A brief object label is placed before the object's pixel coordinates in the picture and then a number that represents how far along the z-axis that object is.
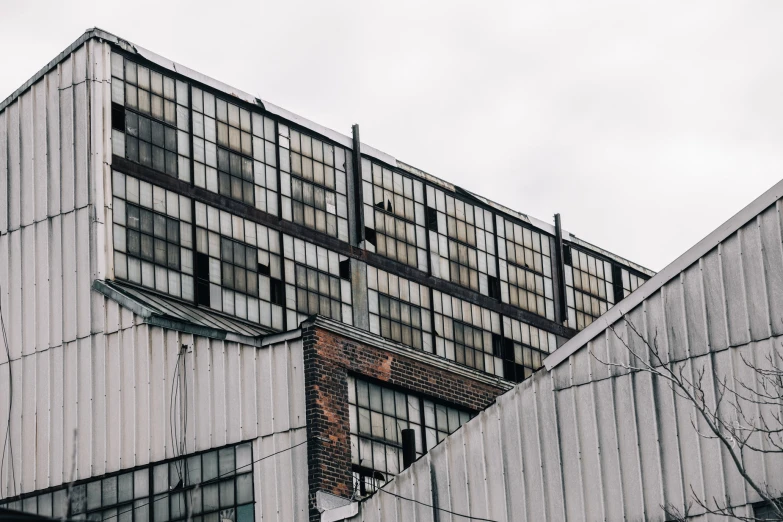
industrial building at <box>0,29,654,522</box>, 32.88
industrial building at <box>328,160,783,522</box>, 25.50
